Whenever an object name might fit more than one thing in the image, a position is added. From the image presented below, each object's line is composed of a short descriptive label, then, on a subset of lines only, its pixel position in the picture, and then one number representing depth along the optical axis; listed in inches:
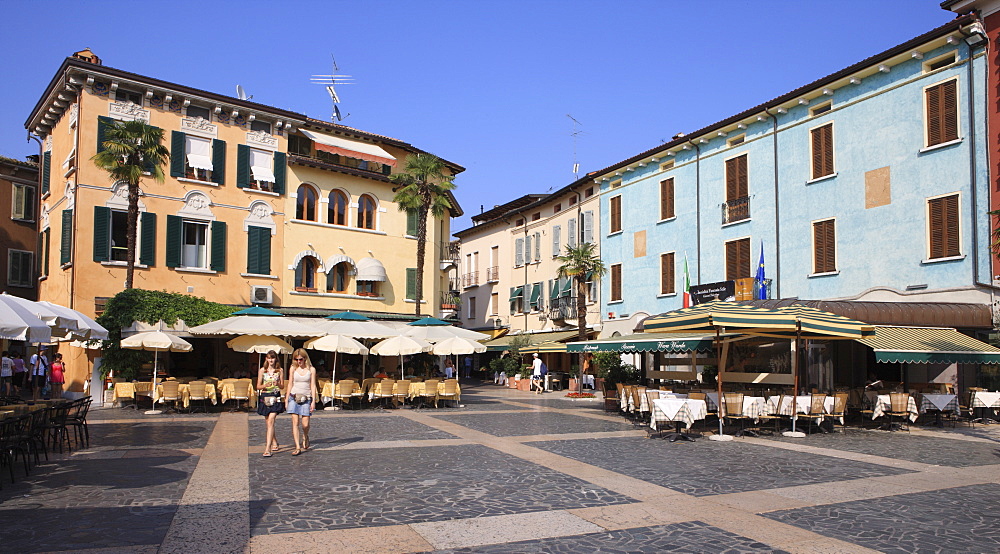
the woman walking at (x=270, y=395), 459.2
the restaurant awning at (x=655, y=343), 687.7
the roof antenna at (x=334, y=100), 1359.5
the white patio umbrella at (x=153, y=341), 757.3
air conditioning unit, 1087.0
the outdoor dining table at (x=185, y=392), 763.4
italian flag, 1107.9
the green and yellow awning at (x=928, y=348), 653.9
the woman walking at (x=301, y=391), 468.8
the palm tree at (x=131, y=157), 880.9
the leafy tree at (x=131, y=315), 882.8
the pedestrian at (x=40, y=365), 940.3
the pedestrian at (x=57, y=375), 892.0
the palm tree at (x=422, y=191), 1206.3
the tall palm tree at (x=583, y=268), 1332.4
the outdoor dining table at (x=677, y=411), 567.5
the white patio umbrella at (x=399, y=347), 853.2
